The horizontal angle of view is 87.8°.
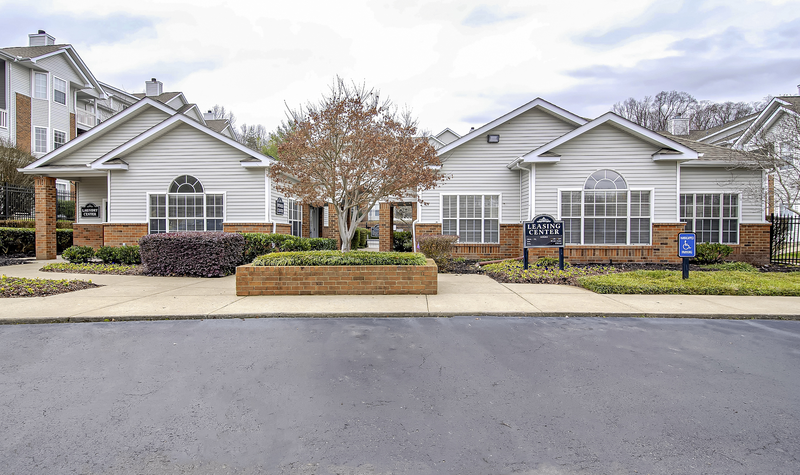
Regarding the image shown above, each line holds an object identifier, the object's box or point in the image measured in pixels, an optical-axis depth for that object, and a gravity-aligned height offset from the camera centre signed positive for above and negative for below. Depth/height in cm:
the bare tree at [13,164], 1767 +291
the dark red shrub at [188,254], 1064 -58
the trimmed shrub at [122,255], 1301 -74
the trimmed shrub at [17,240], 1491 -34
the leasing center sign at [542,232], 1101 +0
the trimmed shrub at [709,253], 1393 -70
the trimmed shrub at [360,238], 2092 -39
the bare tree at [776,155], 1231 +246
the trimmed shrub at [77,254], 1327 -73
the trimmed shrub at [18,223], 1616 +31
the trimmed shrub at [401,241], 1905 -43
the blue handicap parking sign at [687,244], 927 -26
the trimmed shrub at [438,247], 1218 -45
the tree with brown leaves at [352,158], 836 +154
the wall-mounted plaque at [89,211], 1703 +83
